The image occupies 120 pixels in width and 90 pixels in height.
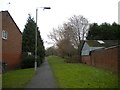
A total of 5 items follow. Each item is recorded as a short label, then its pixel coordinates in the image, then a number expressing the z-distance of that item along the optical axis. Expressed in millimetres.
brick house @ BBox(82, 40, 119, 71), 10660
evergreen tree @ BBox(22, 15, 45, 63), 21247
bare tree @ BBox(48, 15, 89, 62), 27687
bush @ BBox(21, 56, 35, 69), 14947
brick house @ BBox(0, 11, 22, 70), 11362
